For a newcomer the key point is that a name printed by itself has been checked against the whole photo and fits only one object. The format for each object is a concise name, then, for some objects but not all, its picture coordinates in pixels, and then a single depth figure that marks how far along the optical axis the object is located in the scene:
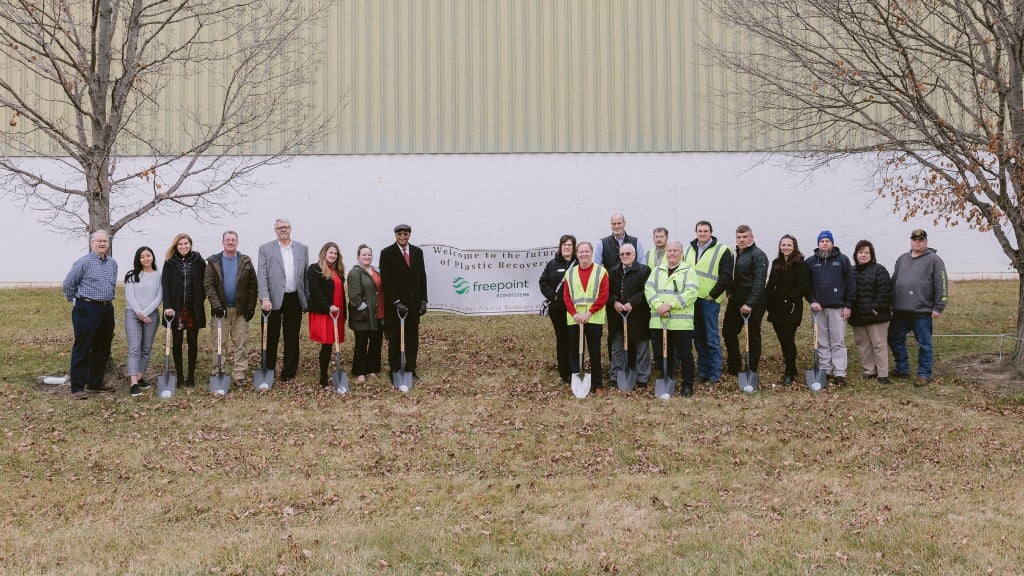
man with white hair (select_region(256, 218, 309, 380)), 9.31
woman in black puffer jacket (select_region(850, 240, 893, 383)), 9.23
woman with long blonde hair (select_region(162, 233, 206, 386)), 9.07
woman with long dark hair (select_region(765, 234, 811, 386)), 9.03
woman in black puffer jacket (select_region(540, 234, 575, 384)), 9.36
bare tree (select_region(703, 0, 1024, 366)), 8.97
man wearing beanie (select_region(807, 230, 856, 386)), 9.09
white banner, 11.69
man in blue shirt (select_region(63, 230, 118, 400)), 8.81
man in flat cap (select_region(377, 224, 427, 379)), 9.48
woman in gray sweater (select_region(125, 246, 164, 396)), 9.00
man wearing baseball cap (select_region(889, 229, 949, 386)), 9.21
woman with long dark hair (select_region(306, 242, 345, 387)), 9.33
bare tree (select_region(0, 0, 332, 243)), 16.53
